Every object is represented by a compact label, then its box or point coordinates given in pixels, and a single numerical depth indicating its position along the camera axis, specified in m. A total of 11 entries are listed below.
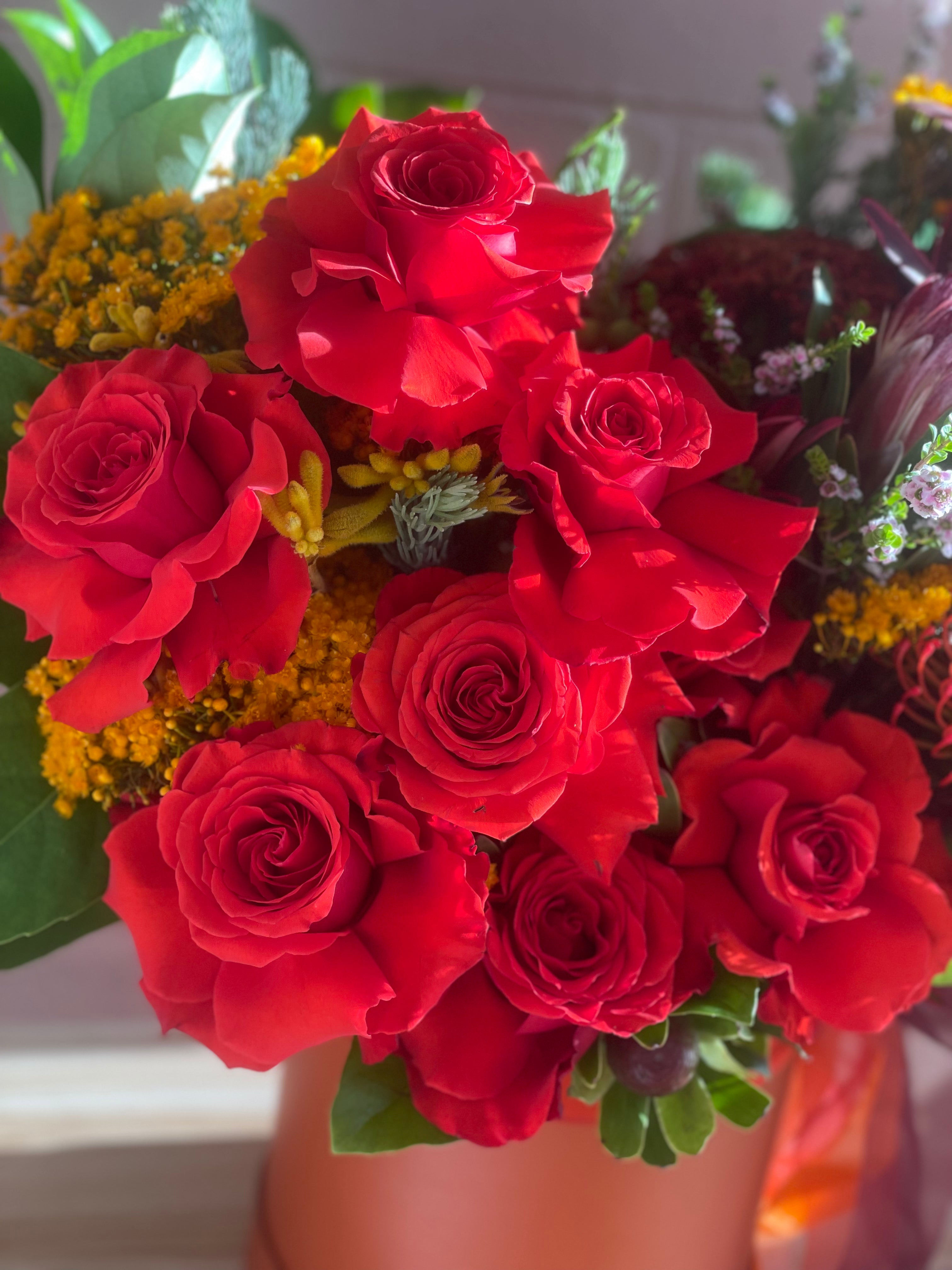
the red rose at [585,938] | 0.41
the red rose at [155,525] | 0.35
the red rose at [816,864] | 0.44
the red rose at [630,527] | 0.36
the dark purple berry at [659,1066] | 0.44
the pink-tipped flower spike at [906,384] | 0.43
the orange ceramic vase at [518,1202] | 0.52
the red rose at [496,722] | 0.36
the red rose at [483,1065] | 0.42
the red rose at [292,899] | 0.37
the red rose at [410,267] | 0.36
